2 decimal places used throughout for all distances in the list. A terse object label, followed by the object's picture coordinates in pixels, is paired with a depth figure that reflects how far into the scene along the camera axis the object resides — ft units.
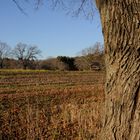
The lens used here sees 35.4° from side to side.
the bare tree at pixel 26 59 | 222.23
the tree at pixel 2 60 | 212.00
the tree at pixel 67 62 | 165.48
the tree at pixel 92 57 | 182.86
